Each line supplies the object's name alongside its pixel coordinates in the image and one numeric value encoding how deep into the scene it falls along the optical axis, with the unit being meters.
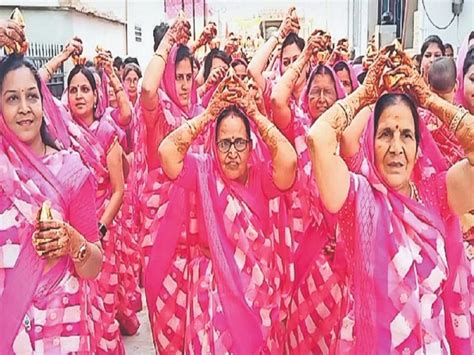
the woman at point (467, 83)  3.24
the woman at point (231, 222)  2.81
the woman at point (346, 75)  4.14
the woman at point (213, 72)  3.67
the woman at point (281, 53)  3.92
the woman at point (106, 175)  3.78
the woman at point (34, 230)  2.23
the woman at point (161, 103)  3.62
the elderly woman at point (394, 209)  2.24
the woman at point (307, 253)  3.42
